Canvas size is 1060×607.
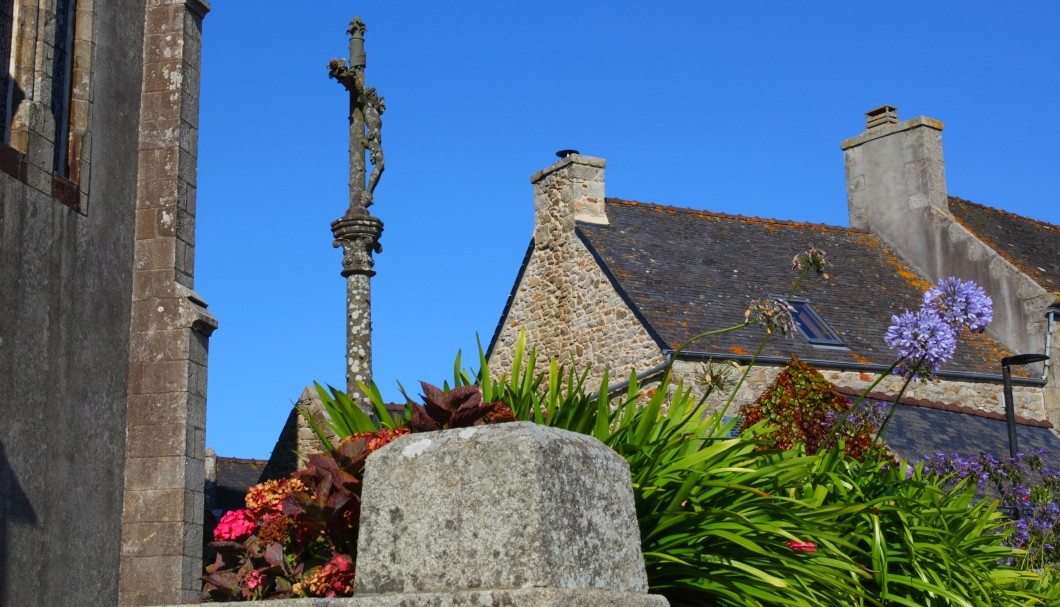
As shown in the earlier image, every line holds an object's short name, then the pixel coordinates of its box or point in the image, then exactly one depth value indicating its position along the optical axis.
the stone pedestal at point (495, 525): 3.04
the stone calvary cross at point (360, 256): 12.32
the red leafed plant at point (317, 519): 3.90
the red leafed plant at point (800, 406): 10.16
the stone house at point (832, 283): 18.72
